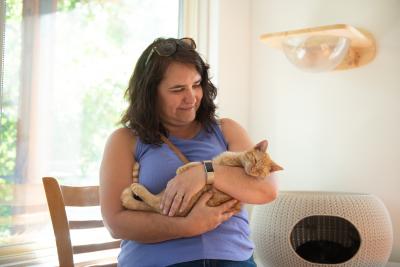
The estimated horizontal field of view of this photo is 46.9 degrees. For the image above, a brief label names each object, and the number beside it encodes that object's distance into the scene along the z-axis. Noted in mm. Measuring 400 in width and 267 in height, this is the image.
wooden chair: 1324
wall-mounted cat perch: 1977
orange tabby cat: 1140
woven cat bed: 1759
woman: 1144
